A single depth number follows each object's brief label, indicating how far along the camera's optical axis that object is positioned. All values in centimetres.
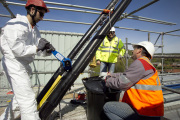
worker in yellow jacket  318
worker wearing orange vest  129
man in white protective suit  133
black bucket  175
